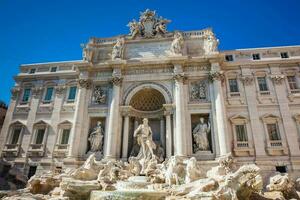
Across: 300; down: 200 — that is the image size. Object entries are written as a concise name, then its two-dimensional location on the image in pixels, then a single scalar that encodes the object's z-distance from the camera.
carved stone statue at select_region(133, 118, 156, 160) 18.31
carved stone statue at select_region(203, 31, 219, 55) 21.78
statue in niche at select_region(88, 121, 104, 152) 20.27
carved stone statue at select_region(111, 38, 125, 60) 22.78
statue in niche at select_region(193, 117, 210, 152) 19.12
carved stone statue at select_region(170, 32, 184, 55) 22.10
